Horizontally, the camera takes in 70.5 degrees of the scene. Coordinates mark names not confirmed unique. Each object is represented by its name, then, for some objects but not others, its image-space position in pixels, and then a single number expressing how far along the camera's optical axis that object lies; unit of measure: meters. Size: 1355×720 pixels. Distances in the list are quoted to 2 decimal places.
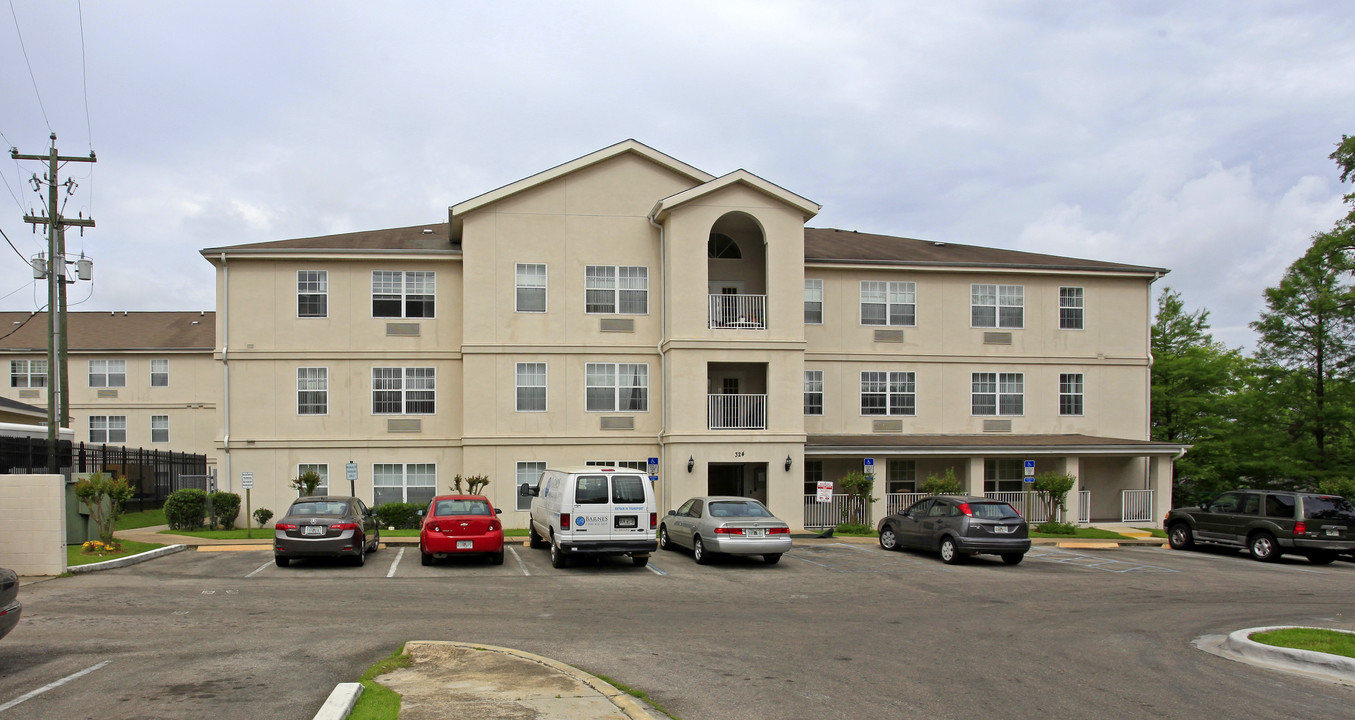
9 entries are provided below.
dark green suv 22.88
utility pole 23.96
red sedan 19.17
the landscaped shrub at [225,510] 26.33
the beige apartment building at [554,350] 27.53
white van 18.98
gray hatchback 20.66
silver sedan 19.62
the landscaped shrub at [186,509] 25.91
